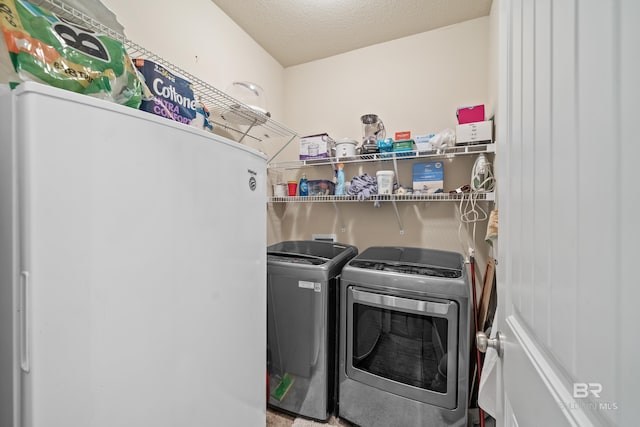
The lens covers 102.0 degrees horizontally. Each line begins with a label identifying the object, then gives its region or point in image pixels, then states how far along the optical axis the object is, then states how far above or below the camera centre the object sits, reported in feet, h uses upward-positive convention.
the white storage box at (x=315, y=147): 6.42 +1.62
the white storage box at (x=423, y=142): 5.57 +1.51
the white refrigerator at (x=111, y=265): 1.55 -0.39
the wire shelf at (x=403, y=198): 5.11 +0.31
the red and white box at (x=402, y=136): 6.03 +1.78
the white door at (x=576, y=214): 0.87 -0.01
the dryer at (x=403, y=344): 3.92 -2.20
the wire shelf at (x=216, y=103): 2.79 +2.11
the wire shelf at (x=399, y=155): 5.16 +1.26
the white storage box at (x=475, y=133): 5.04 +1.55
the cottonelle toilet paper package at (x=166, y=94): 2.68 +1.32
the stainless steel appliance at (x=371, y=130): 6.19 +2.03
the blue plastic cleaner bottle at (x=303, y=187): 6.73 +0.63
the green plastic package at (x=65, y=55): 1.77 +1.19
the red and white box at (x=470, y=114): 5.28 +2.02
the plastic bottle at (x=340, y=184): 6.44 +0.69
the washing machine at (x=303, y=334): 4.66 -2.28
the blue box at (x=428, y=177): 5.81 +0.78
